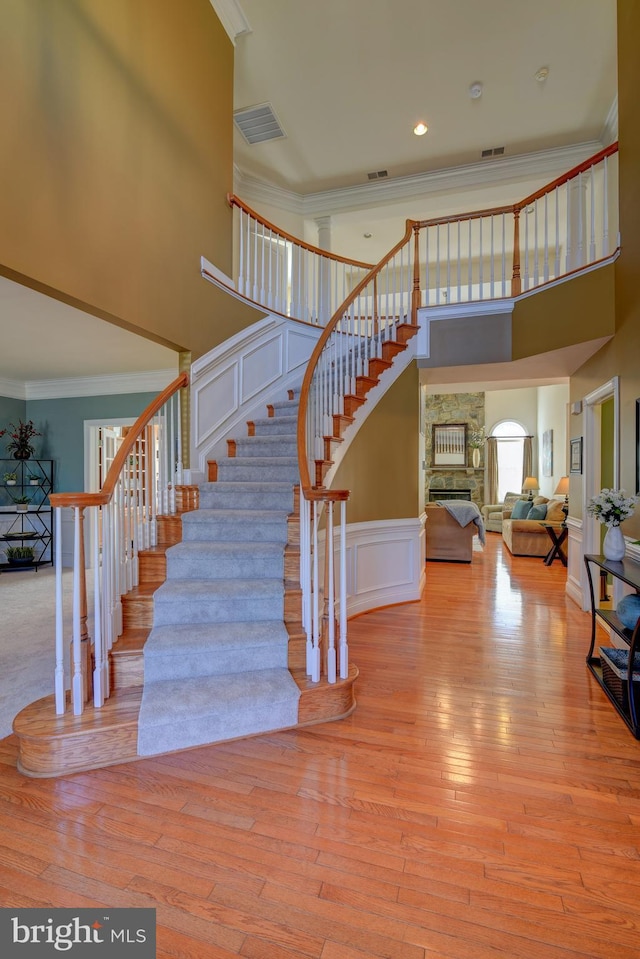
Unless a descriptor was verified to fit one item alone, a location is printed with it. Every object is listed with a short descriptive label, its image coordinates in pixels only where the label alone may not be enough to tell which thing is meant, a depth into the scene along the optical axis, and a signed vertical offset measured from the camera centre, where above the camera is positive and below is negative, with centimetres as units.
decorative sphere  246 -81
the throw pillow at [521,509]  792 -72
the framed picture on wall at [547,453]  943 +41
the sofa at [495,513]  973 -95
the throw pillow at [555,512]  691 -67
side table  648 -109
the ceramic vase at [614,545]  291 -50
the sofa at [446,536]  658 -100
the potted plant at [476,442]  1111 +75
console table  229 -106
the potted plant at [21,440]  612 +48
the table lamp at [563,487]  773 -30
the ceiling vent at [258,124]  499 +416
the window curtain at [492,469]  1088 +5
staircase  203 -99
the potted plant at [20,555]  585 -111
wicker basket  246 -126
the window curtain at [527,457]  1068 +35
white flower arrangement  287 -24
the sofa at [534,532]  688 -98
